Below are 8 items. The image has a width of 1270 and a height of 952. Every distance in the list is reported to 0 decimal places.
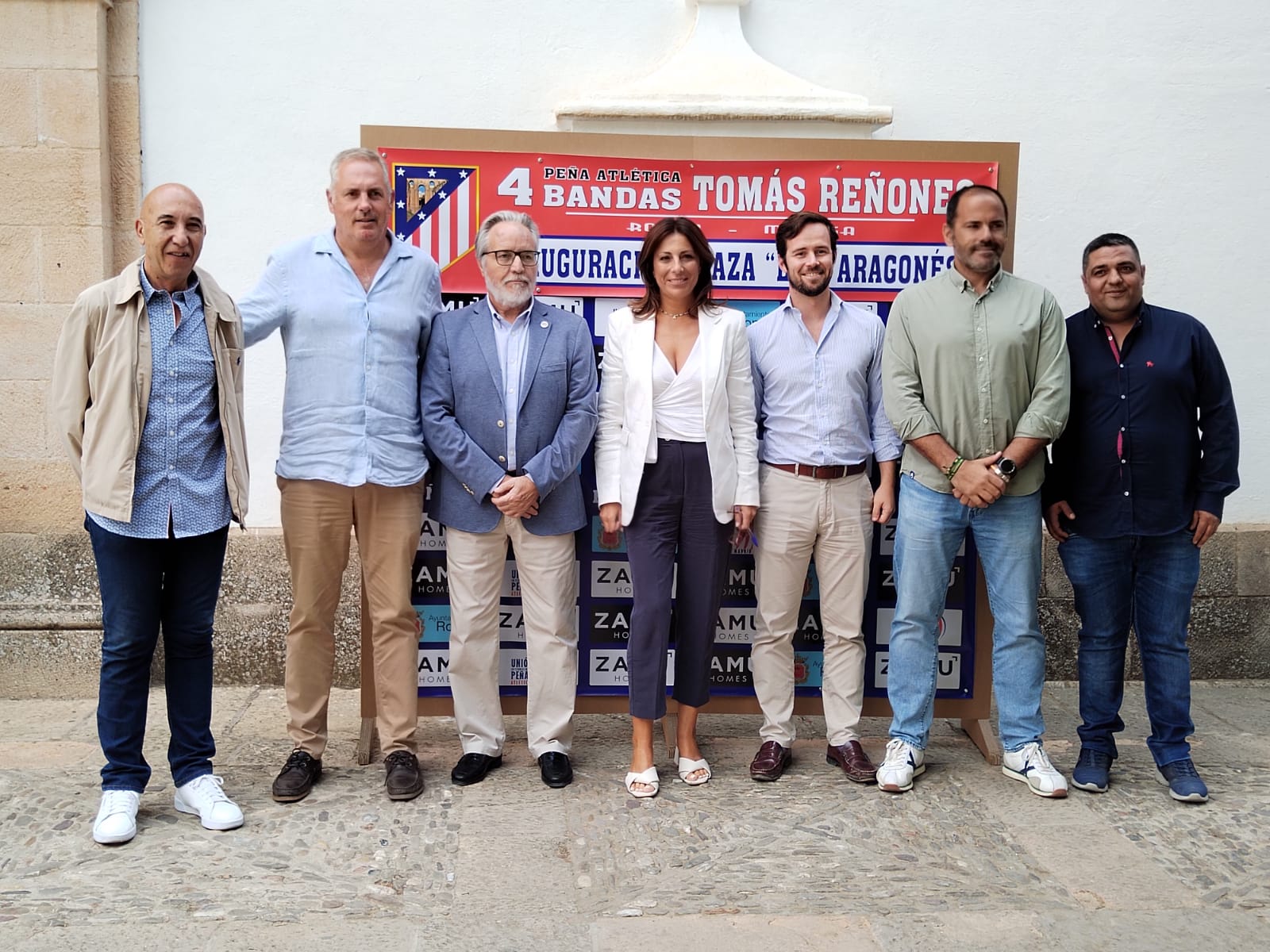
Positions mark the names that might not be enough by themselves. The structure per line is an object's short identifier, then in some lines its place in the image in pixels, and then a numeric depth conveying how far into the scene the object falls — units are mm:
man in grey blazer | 4105
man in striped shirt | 4254
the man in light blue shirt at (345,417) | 3996
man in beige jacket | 3594
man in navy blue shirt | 4090
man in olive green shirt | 4094
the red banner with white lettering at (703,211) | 4426
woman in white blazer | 4137
